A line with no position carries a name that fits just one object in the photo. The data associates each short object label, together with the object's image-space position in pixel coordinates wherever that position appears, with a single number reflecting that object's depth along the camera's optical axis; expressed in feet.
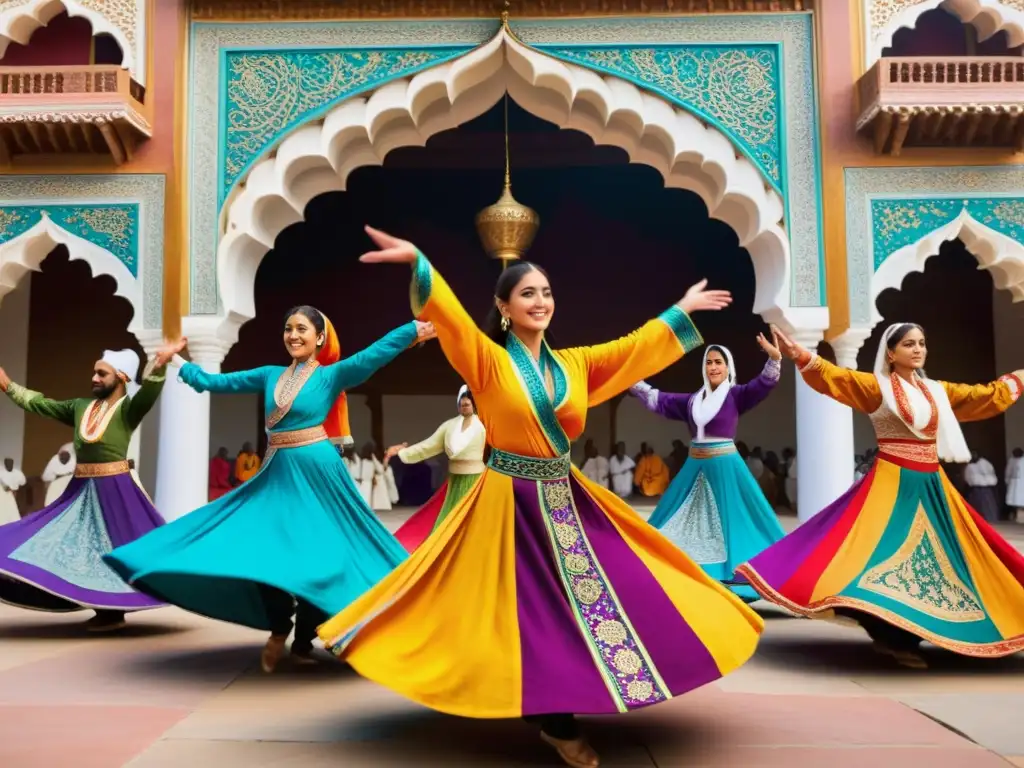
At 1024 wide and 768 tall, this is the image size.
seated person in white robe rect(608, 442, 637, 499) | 39.65
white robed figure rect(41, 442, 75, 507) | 30.99
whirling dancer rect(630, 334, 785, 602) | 14.51
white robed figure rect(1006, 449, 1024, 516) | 34.32
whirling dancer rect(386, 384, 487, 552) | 17.85
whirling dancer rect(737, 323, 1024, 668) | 10.37
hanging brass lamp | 25.91
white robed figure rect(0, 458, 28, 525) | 28.58
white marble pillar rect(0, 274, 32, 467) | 33.55
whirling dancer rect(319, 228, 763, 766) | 6.87
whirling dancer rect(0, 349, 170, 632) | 12.50
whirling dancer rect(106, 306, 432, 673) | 9.87
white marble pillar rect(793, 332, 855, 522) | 21.63
